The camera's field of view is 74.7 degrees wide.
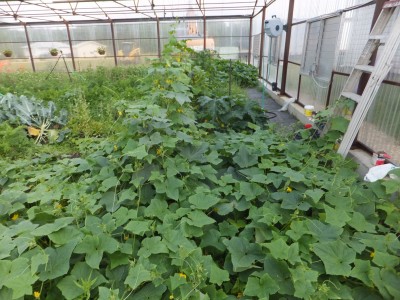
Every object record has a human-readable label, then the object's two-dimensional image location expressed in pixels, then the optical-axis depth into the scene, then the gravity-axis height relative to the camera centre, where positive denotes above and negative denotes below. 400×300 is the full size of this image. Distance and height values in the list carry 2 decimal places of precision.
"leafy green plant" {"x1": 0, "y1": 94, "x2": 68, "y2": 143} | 4.42 -1.07
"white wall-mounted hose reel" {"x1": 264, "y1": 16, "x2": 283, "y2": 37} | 5.73 +0.51
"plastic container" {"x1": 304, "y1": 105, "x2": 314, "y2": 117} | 4.53 -0.95
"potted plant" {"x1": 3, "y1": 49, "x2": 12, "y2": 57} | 12.51 +0.01
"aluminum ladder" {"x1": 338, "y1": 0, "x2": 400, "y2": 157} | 2.36 -0.16
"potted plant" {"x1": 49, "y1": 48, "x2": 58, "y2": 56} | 12.29 +0.04
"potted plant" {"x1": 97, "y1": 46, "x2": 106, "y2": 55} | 12.83 +0.06
